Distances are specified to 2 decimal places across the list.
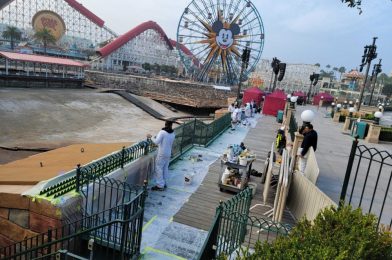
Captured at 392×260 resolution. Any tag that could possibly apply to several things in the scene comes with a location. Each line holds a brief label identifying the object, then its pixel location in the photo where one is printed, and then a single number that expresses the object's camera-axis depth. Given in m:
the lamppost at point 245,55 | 22.17
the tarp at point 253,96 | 26.56
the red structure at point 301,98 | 37.93
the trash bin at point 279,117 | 20.09
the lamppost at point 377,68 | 30.56
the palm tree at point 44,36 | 63.56
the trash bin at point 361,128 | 16.62
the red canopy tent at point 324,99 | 41.21
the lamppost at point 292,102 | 19.16
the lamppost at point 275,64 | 25.49
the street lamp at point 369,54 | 21.48
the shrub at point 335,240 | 2.69
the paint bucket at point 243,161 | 7.30
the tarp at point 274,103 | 23.22
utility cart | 7.27
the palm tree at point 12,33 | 71.36
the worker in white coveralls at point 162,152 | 7.00
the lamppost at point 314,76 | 33.89
